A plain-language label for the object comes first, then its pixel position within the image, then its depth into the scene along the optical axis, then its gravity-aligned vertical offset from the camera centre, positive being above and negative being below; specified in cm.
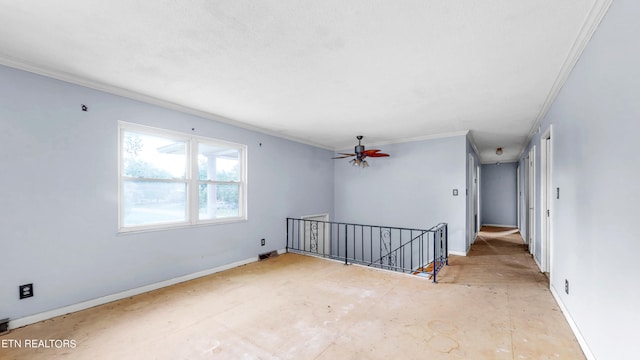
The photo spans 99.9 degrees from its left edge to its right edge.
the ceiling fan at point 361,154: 507 +58
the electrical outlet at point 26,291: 259 -104
